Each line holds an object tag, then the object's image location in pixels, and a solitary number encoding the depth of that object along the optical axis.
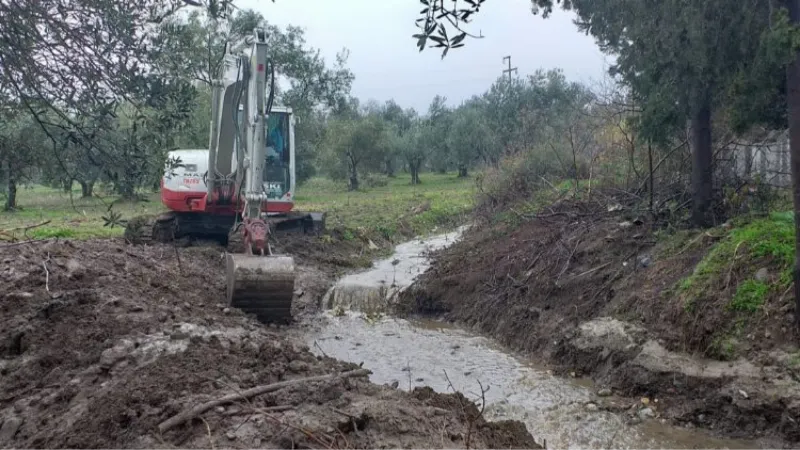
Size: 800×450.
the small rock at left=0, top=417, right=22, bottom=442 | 5.74
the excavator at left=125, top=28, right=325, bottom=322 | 10.38
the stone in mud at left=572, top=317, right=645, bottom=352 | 8.84
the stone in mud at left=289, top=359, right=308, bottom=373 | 6.41
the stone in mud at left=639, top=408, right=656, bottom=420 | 7.61
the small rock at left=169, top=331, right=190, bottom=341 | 7.17
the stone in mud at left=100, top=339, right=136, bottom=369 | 6.54
